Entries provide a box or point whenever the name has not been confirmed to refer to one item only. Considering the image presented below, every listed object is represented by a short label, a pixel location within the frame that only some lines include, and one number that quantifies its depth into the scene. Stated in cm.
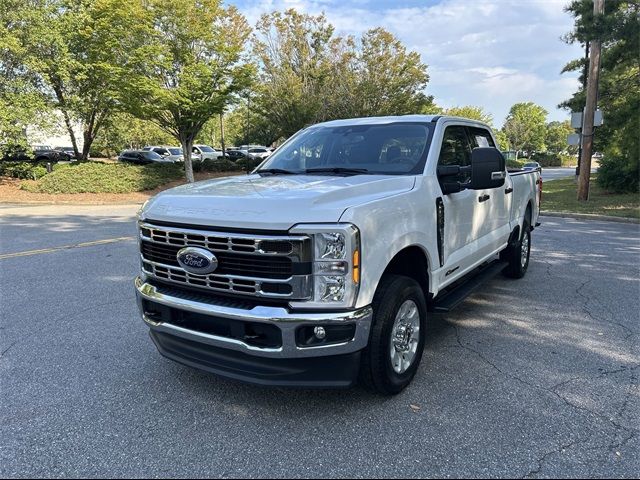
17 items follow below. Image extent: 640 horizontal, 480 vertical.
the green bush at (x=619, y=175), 1620
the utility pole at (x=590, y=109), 1380
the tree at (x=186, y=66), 1992
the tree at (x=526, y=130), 8742
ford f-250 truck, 272
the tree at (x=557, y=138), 9538
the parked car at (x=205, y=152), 3679
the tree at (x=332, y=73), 2773
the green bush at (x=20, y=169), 2391
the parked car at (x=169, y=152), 3571
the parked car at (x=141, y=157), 3206
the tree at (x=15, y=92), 2075
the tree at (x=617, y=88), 1155
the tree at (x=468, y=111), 6974
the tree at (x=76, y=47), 2005
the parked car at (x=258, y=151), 3913
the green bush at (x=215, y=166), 2727
